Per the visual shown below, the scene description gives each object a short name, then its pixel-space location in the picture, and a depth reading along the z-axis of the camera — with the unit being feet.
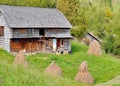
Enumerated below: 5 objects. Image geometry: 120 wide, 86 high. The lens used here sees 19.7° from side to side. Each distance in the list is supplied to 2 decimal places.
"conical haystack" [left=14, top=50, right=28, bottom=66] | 138.72
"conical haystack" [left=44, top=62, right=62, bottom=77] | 136.67
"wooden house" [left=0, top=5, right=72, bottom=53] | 181.16
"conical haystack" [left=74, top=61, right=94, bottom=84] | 138.21
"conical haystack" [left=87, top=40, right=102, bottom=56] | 192.77
